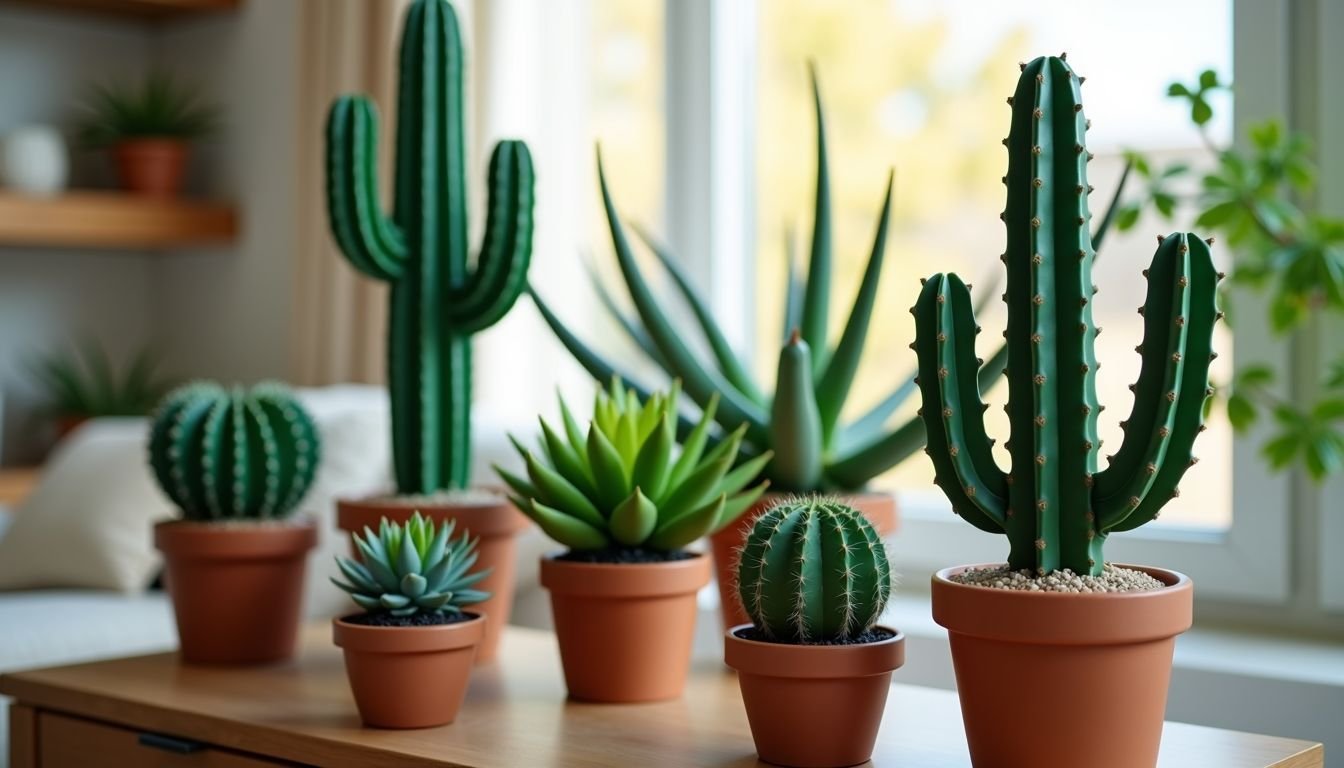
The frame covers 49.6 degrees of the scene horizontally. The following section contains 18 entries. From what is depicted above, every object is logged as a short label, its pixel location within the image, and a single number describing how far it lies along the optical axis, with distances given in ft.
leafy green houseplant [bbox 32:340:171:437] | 9.59
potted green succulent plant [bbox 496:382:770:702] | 3.80
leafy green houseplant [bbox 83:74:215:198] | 9.61
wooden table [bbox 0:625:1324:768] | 3.32
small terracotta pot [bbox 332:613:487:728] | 3.54
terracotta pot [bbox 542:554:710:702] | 3.81
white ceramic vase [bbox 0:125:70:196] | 9.05
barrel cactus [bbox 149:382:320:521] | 4.42
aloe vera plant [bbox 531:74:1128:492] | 4.06
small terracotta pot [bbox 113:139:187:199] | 9.59
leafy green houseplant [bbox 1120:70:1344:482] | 4.58
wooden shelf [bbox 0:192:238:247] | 8.92
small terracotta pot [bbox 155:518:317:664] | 4.40
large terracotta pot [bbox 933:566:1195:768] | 2.81
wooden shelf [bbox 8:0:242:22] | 9.67
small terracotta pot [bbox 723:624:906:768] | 3.12
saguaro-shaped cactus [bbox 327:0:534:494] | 4.49
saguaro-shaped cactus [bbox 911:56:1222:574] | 2.85
